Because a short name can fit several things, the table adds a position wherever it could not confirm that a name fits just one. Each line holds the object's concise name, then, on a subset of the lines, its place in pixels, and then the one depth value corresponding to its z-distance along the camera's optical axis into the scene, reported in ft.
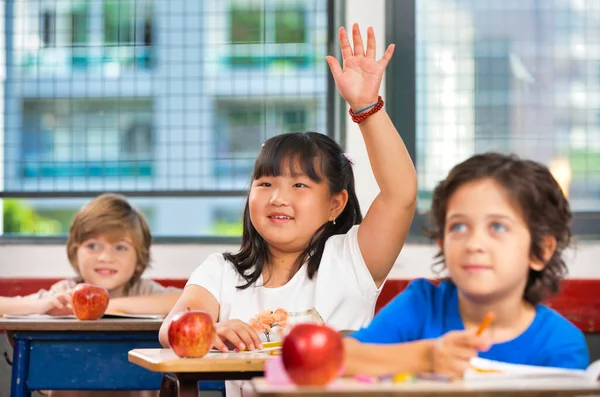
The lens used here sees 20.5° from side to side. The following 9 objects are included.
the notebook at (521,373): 7.72
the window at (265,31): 14.69
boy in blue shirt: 8.31
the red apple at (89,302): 11.19
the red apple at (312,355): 7.55
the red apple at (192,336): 8.93
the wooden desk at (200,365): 8.67
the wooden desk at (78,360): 11.02
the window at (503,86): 14.02
